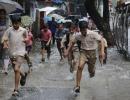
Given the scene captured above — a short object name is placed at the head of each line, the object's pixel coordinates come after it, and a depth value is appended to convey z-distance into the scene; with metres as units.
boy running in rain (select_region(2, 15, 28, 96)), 11.20
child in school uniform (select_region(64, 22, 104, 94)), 11.25
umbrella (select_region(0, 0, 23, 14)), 17.19
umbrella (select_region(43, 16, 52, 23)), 37.96
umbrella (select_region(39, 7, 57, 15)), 40.98
